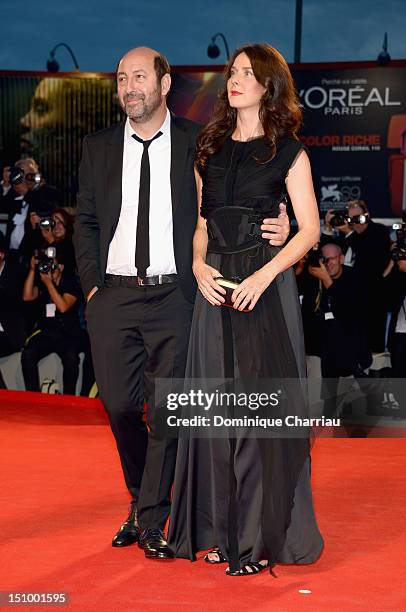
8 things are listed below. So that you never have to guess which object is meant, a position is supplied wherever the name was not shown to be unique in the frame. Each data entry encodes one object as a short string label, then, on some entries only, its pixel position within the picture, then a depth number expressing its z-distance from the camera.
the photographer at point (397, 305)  7.07
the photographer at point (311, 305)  7.20
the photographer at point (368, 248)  7.49
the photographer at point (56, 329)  7.36
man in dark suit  3.49
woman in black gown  3.29
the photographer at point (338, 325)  7.00
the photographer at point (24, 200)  8.97
